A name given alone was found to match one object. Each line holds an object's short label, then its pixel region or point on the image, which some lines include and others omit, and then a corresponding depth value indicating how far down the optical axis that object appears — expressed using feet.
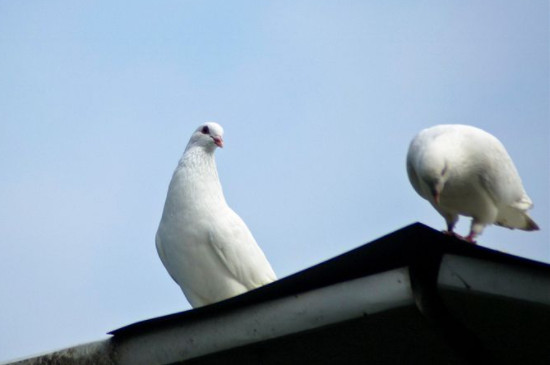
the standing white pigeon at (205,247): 54.65
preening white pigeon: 52.60
